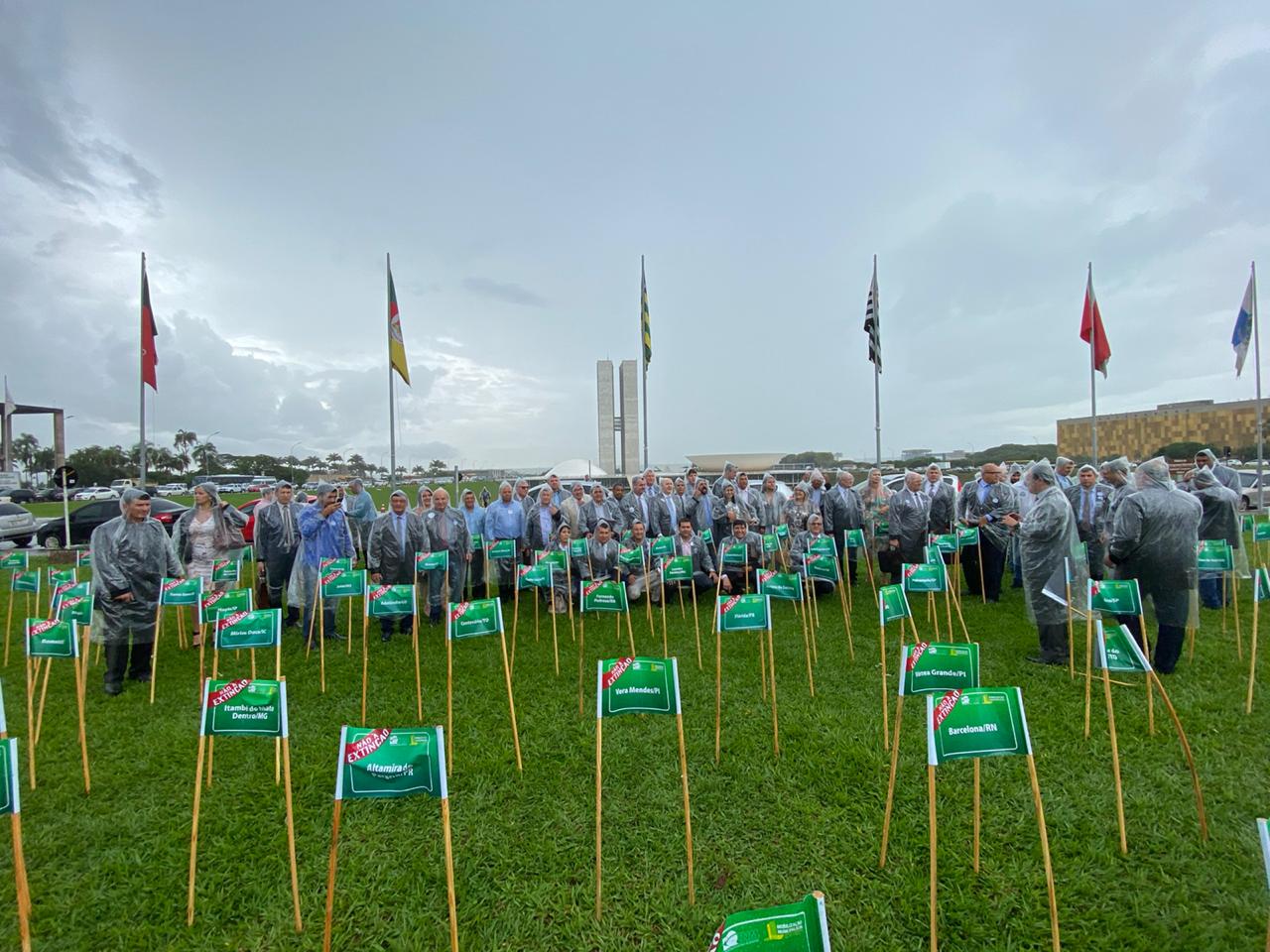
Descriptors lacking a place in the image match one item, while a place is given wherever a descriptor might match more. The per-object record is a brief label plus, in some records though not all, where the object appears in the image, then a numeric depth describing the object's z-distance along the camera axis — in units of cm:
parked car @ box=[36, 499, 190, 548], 1827
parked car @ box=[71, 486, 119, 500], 4134
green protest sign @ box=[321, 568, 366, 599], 631
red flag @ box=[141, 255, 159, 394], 1316
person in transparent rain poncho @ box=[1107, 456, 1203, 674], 546
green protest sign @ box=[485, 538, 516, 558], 887
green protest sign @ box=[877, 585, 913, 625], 500
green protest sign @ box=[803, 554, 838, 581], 711
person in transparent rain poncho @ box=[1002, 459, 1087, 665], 582
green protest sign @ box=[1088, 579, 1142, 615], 498
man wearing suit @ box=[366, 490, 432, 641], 762
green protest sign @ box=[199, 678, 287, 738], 320
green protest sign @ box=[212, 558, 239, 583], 718
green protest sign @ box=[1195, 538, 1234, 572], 654
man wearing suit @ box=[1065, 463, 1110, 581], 791
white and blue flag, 1588
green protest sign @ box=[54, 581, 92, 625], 488
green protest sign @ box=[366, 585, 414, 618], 552
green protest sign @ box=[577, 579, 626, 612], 609
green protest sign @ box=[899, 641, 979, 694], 358
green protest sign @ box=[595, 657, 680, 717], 337
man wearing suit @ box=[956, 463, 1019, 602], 859
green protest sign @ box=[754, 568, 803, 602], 604
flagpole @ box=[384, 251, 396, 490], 1290
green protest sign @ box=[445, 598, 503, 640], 488
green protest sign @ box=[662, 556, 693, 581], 711
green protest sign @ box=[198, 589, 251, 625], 577
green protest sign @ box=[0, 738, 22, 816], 237
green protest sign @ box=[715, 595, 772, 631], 480
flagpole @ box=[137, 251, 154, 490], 1305
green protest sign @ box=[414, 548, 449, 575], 730
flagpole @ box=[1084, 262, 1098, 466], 1476
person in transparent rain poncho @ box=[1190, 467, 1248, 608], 760
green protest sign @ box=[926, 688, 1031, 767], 278
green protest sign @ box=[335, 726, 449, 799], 257
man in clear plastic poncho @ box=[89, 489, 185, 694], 590
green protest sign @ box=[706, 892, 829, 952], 156
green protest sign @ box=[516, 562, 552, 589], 716
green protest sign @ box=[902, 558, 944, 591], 589
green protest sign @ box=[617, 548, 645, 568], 807
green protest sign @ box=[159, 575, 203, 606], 596
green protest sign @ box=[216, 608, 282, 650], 473
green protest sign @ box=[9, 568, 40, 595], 749
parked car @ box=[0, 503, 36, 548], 1811
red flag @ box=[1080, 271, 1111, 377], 1478
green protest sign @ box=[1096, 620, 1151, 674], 376
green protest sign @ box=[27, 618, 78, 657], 457
